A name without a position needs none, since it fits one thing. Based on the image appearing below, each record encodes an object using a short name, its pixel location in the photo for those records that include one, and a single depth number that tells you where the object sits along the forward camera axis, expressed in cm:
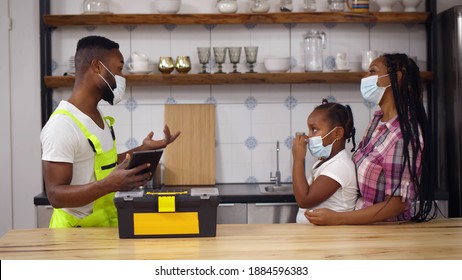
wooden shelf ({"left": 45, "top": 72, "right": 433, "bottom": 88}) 449
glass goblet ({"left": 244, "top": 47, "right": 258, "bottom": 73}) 451
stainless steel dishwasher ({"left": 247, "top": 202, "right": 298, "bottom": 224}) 425
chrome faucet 467
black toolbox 258
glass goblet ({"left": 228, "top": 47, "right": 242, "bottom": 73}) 451
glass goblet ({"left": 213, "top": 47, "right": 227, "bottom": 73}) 454
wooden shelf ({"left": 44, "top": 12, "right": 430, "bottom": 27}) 448
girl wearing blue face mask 301
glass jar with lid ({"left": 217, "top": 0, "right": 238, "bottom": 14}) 453
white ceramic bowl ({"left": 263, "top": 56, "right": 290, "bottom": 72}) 455
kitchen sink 453
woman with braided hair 288
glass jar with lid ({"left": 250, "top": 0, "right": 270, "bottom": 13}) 454
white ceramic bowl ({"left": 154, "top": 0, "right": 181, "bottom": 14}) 453
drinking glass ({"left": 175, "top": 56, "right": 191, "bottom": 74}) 455
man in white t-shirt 284
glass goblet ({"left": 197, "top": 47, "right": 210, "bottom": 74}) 453
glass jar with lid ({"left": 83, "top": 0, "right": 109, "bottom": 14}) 454
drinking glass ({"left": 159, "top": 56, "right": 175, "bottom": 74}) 455
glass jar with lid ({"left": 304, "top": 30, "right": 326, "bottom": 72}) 461
